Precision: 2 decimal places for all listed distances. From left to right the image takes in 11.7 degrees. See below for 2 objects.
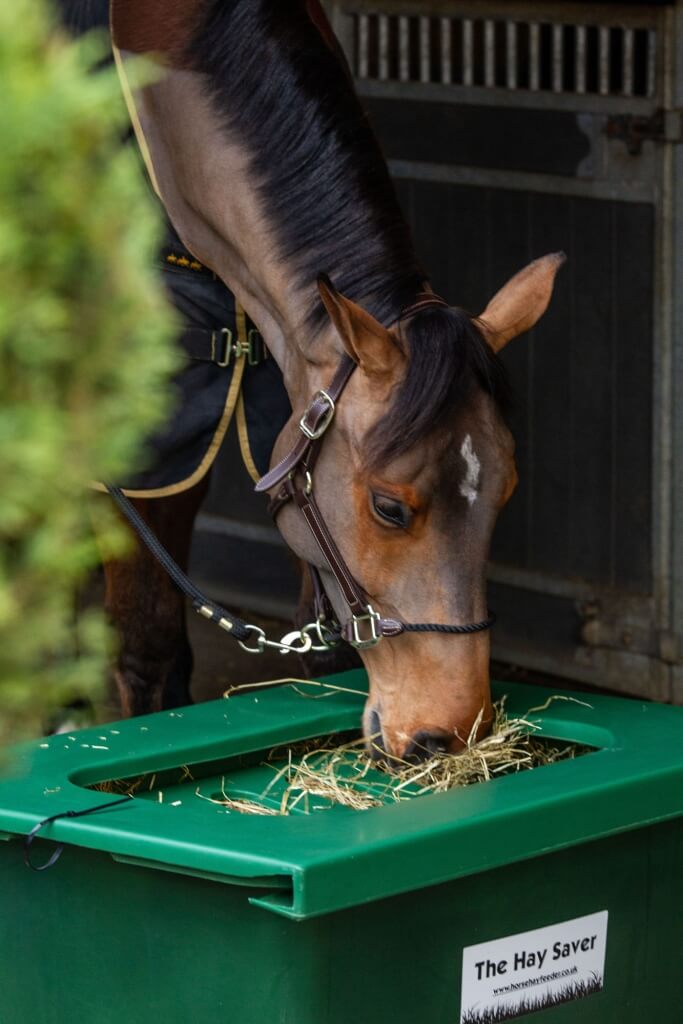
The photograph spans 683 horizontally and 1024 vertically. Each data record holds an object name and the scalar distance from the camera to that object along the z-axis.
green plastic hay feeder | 3.45
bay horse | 4.71
